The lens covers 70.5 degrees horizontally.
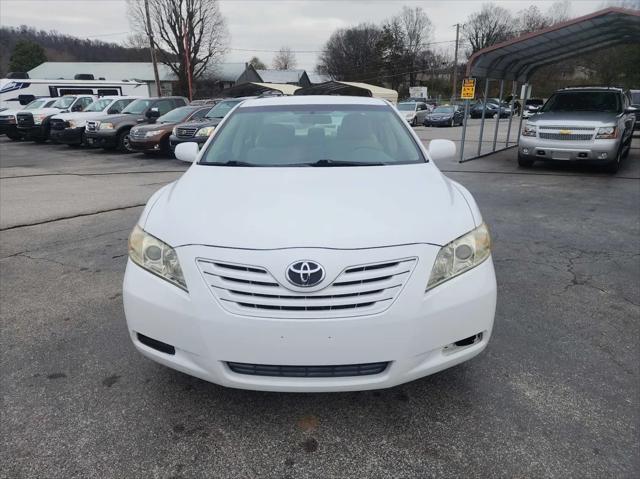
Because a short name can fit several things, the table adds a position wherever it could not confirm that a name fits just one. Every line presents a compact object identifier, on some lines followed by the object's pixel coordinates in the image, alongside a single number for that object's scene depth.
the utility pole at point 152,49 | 29.19
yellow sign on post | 11.41
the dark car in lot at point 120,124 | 14.59
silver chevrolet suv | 9.02
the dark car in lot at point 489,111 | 36.34
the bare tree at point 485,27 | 79.38
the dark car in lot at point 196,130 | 11.91
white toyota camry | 1.96
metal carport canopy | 9.34
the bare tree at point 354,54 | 80.00
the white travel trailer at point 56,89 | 23.83
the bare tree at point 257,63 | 97.19
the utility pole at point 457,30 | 65.01
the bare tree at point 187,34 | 41.19
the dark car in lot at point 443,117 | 28.86
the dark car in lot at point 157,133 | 13.24
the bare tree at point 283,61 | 101.62
